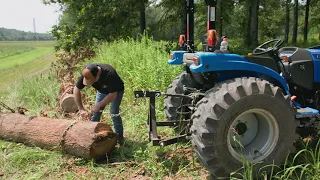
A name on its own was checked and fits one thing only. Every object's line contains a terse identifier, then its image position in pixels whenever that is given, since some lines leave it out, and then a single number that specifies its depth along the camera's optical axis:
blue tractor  3.29
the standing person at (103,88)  4.36
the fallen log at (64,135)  4.16
